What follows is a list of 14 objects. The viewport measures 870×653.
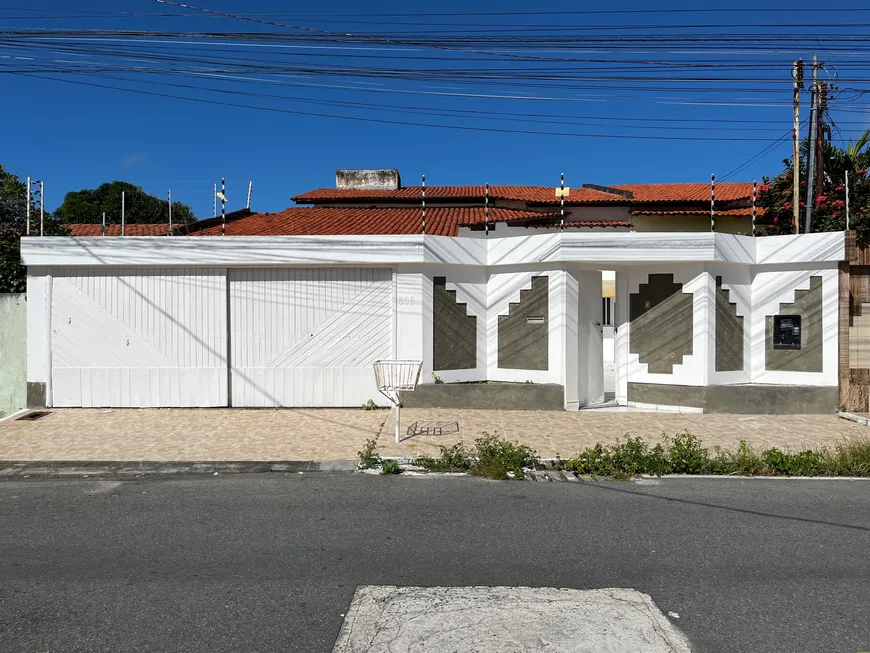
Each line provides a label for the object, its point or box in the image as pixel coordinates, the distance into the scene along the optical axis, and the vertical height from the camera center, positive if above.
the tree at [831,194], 13.31 +3.23
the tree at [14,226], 11.88 +2.17
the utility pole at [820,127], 13.90 +4.27
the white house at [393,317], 10.89 +0.20
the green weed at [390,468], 7.25 -1.52
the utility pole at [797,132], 14.41 +4.56
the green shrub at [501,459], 7.12 -1.44
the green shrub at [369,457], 7.46 -1.46
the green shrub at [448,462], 7.38 -1.49
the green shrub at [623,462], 7.21 -1.46
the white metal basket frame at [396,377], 8.66 -0.68
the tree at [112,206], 36.53 +7.03
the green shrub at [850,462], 7.17 -1.45
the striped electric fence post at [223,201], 11.34 +2.19
